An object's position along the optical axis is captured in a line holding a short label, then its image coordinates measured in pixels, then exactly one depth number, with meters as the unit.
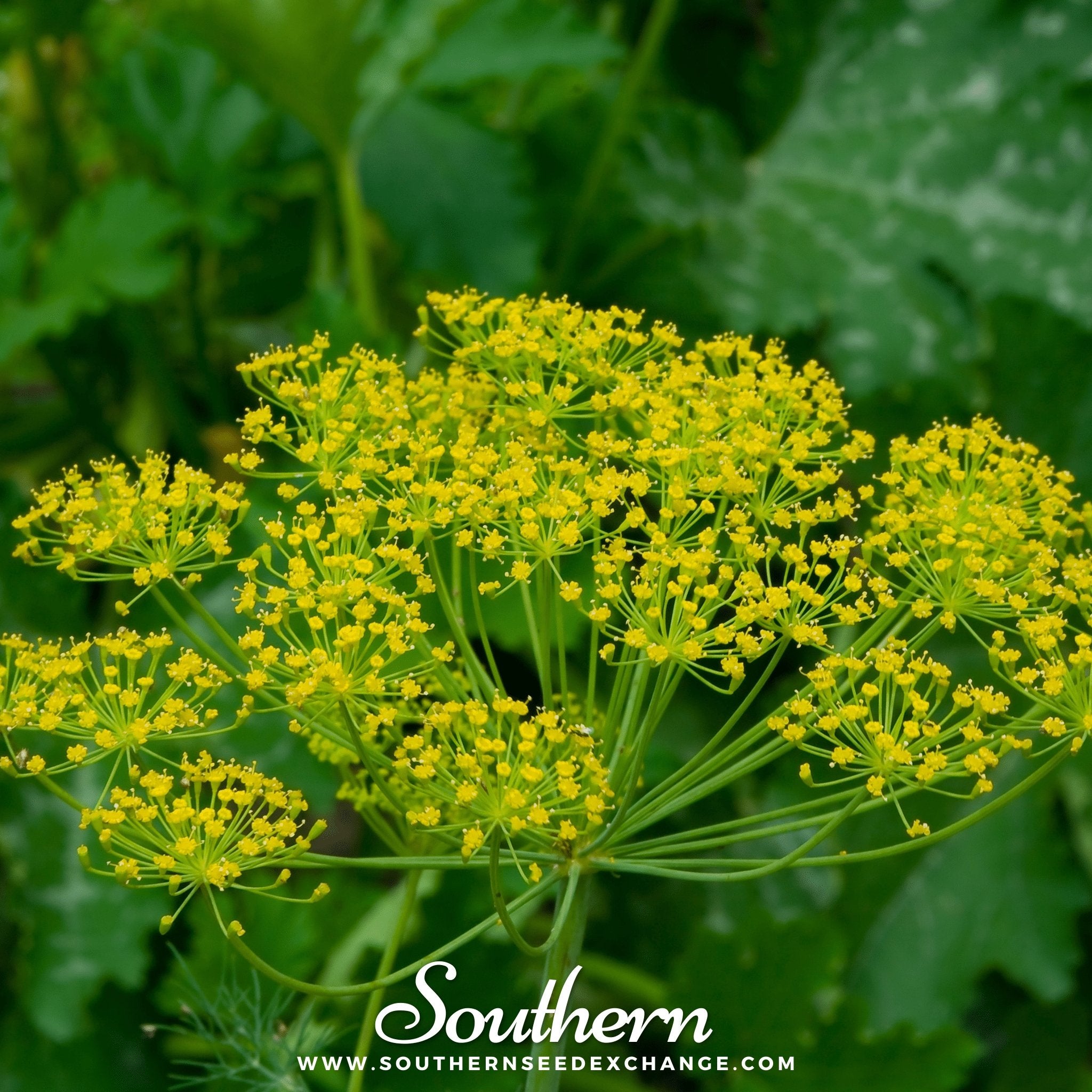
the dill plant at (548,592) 0.84
